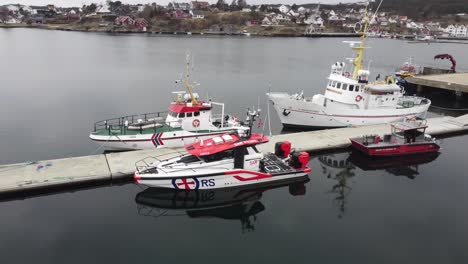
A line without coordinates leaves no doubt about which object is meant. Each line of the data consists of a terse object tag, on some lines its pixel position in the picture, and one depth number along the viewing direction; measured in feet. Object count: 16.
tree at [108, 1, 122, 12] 604.49
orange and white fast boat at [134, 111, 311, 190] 50.29
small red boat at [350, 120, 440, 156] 67.36
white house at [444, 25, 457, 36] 596.29
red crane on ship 177.49
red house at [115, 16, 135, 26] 492.13
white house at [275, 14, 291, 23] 566.52
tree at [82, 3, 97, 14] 632.79
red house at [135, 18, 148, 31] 484.33
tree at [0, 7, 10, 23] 612.70
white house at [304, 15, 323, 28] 572.10
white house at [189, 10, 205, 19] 546.67
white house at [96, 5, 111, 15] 576.89
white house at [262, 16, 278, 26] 530.59
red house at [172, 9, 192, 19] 529.28
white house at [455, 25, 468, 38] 586.94
